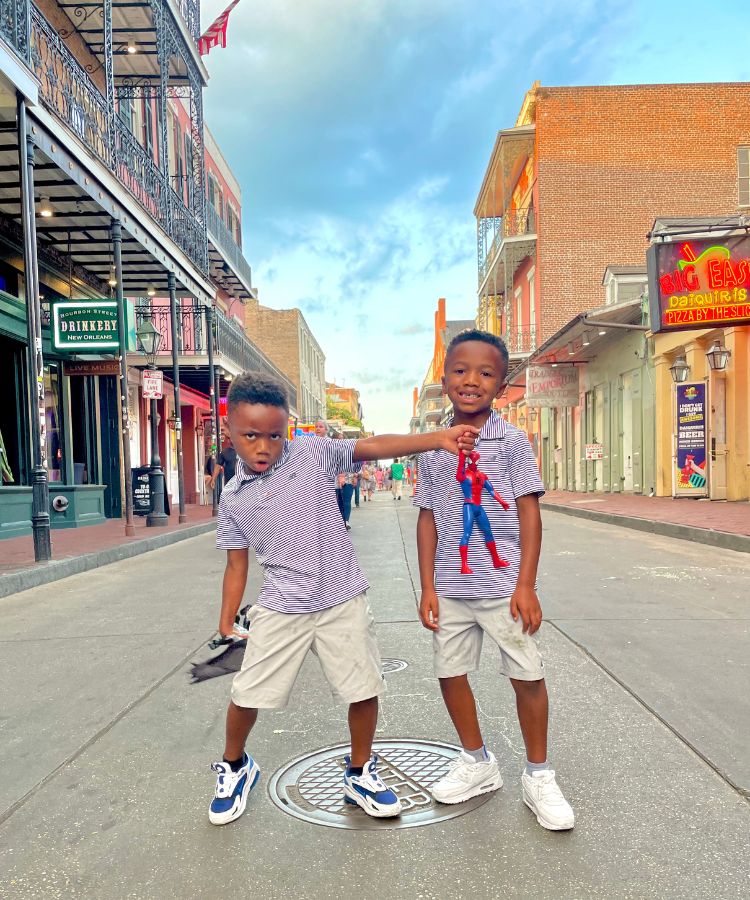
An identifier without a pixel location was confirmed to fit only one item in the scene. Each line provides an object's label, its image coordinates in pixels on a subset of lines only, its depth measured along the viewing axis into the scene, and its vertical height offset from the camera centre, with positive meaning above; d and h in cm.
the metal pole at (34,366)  884 +82
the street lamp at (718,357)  1572 +132
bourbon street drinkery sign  1245 +174
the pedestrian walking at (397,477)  3111 -189
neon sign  1374 +252
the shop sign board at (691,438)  1664 -32
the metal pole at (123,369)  1201 +103
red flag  2123 +1071
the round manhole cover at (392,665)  434 -133
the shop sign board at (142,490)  1589 -110
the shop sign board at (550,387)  2644 +131
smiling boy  246 -43
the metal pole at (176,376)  1521 +116
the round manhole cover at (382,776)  251 -124
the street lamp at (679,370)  1691 +114
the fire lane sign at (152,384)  1474 +95
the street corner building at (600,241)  2139 +692
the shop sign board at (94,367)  1455 +130
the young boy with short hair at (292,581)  247 -48
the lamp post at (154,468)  1477 -65
